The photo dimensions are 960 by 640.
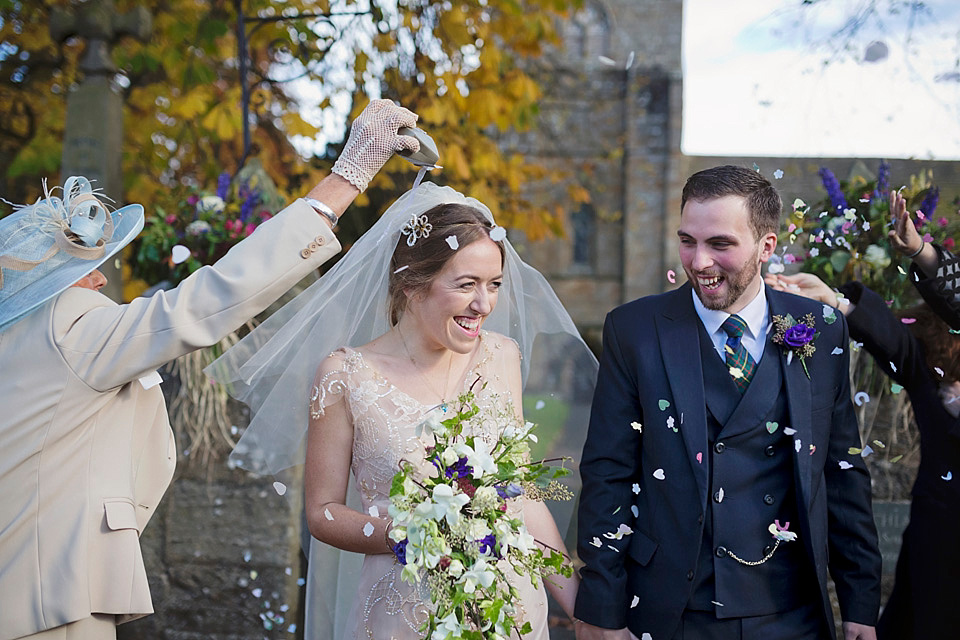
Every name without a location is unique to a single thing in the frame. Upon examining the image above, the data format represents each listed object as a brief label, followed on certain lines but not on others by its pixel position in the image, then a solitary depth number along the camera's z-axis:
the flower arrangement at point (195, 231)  4.73
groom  2.50
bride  2.72
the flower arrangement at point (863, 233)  4.01
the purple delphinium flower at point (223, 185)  4.87
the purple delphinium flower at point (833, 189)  3.98
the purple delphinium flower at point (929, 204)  3.92
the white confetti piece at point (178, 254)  4.16
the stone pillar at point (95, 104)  5.43
